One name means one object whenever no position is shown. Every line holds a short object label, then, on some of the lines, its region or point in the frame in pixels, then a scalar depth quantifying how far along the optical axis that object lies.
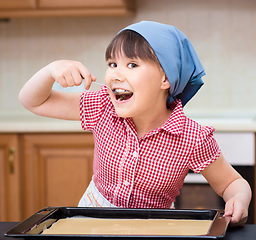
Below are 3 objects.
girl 1.66
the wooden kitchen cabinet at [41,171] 3.11
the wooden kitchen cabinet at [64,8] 3.28
